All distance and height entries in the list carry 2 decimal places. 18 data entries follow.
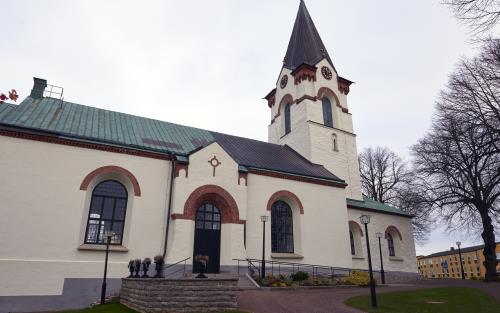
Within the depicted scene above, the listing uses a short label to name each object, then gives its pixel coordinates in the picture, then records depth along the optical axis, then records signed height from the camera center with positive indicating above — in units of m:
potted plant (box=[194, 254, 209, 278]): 12.66 +0.01
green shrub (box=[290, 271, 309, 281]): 17.88 -0.54
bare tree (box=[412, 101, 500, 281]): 22.29 +6.19
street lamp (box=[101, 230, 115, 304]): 13.55 -0.64
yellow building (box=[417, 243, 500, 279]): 78.00 +1.28
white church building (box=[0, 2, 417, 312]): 14.84 +3.32
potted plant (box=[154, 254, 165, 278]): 13.68 -0.02
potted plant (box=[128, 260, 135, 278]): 13.66 -0.11
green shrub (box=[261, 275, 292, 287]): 16.24 -0.76
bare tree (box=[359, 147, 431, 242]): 36.34 +9.91
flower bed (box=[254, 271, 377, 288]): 16.45 -0.74
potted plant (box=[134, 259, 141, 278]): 13.39 -0.07
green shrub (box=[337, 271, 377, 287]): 18.55 -0.74
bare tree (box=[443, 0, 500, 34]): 7.19 +5.26
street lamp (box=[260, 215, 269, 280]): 17.27 +0.53
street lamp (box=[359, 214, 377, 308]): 12.12 -0.96
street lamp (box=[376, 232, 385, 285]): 21.11 +2.11
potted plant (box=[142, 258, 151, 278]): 13.25 -0.04
